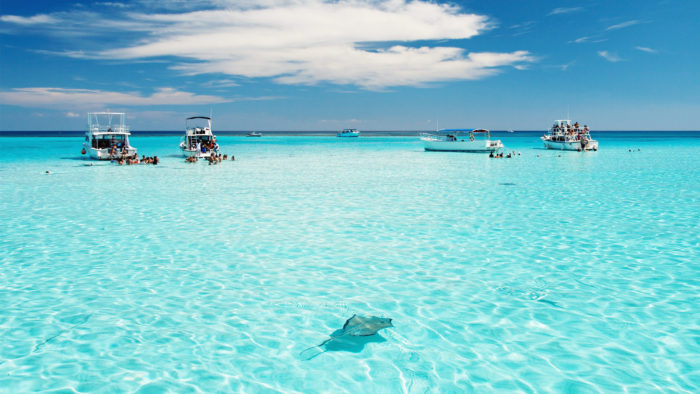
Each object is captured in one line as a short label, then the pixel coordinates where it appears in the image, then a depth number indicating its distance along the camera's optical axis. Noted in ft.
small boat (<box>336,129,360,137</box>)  426.76
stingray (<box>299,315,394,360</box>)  18.53
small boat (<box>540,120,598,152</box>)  170.09
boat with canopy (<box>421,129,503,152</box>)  160.56
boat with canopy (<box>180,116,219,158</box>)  134.41
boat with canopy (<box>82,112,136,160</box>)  126.41
